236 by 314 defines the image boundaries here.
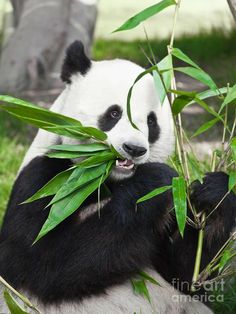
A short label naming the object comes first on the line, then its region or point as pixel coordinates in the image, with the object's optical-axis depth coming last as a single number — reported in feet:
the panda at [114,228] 25.25
